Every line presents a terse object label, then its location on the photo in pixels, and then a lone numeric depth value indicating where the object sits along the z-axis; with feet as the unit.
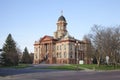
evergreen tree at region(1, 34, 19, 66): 145.63
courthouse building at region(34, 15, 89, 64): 176.76
